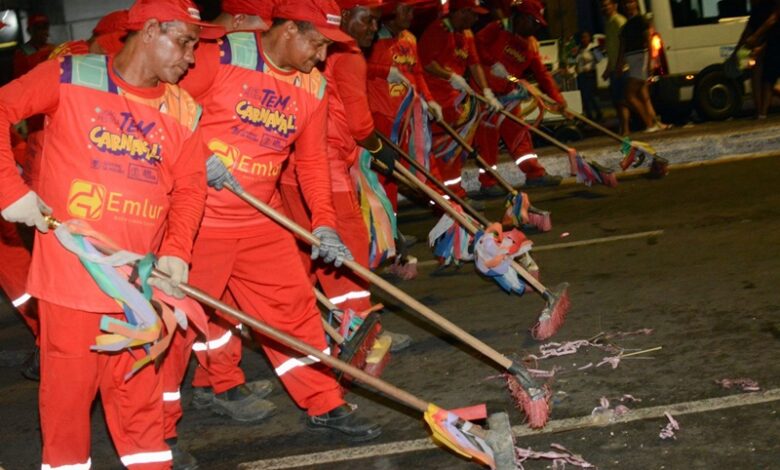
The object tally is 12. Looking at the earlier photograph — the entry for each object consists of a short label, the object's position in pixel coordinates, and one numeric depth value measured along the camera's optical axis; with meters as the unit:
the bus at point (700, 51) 16.47
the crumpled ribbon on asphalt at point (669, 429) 4.76
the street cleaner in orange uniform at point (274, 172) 5.09
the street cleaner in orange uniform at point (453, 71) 11.12
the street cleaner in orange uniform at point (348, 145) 6.33
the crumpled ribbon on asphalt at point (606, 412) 5.05
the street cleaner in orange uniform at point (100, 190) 4.21
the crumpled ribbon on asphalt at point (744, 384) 5.18
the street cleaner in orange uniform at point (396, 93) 9.07
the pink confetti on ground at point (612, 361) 5.80
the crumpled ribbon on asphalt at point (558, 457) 4.62
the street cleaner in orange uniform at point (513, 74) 12.05
